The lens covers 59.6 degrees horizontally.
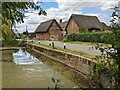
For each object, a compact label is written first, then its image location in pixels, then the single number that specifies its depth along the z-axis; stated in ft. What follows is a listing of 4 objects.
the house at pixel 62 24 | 90.28
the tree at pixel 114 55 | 5.48
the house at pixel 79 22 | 77.89
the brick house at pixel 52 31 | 92.48
